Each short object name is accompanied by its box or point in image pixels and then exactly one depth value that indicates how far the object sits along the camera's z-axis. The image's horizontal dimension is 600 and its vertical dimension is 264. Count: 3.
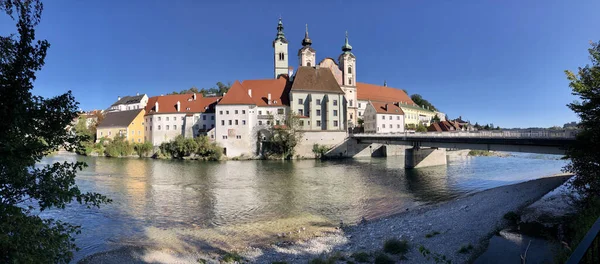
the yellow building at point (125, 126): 67.44
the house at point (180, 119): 63.25
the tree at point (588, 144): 11.62
